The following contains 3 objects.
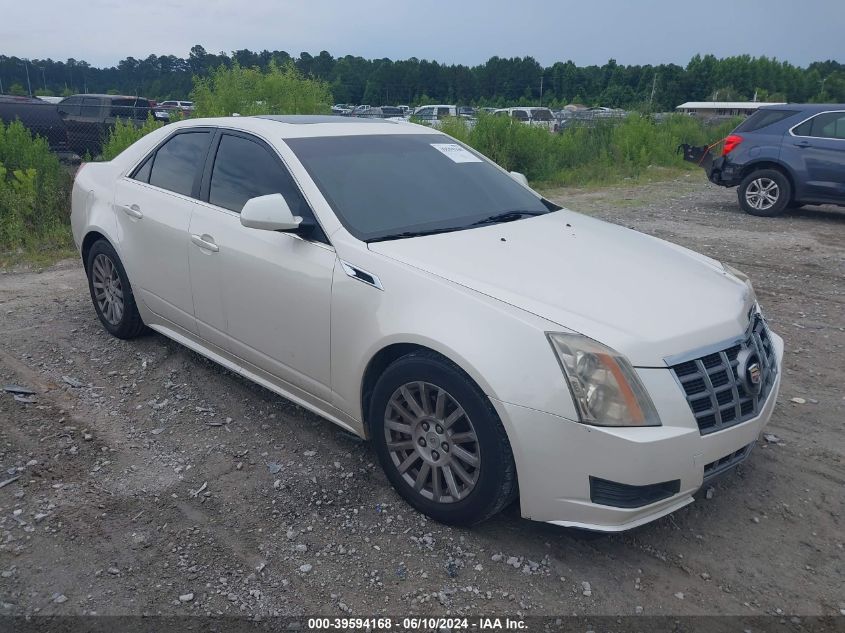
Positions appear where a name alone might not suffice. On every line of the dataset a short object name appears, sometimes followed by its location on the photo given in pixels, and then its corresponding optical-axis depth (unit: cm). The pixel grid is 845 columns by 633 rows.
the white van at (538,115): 1692
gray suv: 1012
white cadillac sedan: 271
